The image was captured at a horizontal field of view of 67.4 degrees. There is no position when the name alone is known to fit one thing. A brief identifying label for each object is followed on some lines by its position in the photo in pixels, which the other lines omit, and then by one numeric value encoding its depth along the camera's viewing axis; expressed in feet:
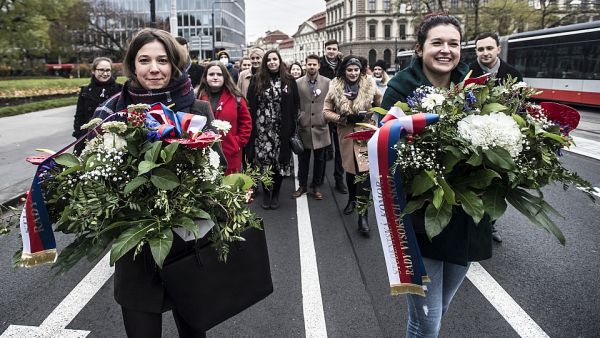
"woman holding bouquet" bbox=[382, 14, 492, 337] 7.09
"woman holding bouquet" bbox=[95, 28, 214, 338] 7.08
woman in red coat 17.08
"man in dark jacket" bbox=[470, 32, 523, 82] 16.56
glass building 181.98
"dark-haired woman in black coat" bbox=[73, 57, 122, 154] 19.21
